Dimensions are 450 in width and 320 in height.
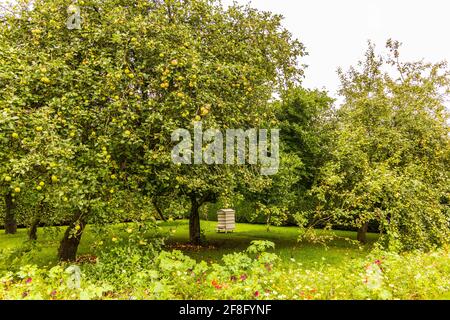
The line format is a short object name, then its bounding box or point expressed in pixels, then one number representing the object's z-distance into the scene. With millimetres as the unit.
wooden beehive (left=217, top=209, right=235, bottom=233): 20984
